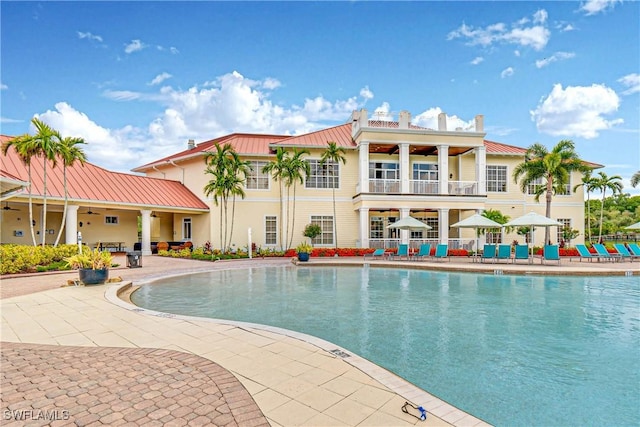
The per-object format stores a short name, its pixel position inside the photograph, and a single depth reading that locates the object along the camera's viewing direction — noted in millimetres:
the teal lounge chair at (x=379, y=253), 19569
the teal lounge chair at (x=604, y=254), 18159
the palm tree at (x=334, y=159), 21578
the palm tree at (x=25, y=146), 13641
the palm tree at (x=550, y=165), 20844
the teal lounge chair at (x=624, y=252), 18812
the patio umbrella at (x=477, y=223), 17705
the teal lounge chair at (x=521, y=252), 17062
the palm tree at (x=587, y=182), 25056
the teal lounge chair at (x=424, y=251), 18969
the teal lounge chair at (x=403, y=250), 19266
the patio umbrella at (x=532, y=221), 16577
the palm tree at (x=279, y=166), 20859
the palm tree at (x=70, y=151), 14781
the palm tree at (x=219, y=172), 20172
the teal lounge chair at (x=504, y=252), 17453
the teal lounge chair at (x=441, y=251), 18656
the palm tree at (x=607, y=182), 25703
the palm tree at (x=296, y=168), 20891
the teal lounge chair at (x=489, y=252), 17806
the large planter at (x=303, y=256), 17806
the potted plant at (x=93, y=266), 10203
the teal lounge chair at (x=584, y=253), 18291
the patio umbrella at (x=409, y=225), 19172
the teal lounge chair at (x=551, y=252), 16797
